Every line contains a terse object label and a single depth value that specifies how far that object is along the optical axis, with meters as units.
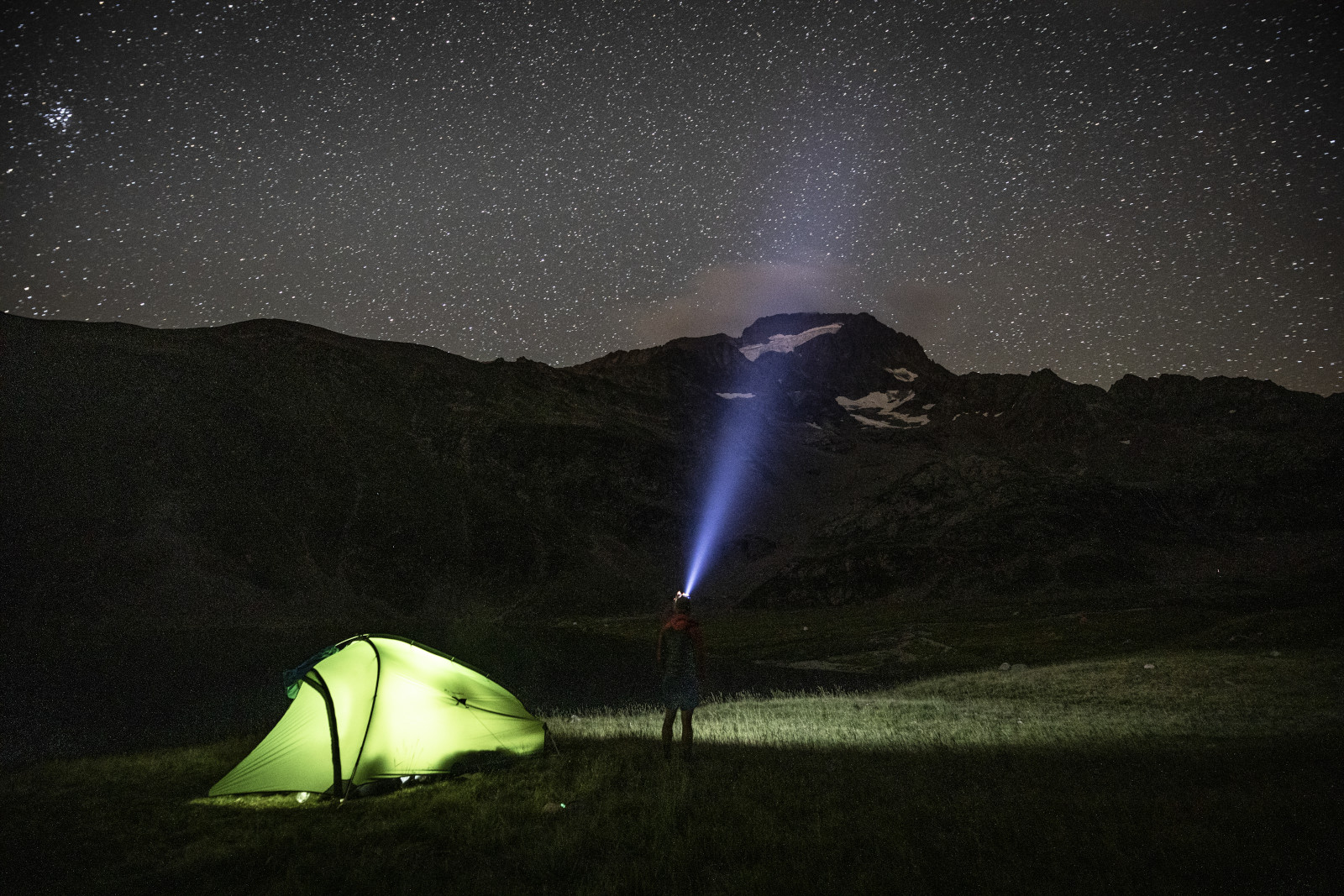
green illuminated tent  11.45
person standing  12.77
